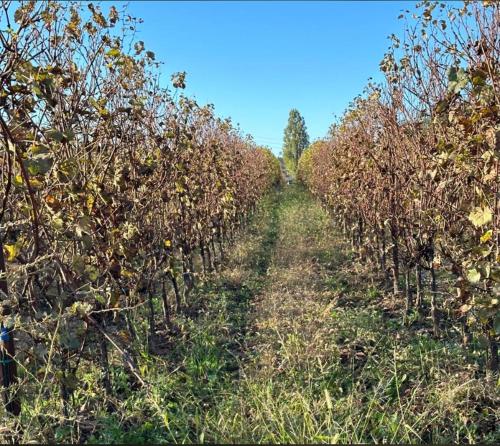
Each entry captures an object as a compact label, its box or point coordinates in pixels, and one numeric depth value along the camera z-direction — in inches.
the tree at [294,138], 2556.6
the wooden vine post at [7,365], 105.2
